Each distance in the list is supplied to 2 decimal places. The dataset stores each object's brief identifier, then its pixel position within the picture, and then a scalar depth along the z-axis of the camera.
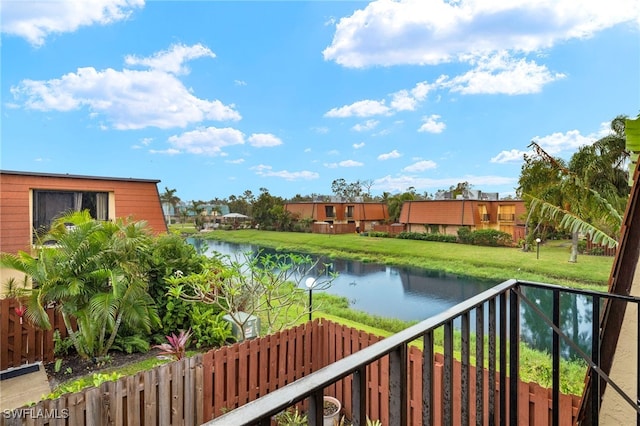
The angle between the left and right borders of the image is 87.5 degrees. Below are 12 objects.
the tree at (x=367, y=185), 39.97
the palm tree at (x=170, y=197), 34.90
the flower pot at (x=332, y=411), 2.83
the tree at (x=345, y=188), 40.82
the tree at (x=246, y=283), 4.15
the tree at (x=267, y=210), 29.02
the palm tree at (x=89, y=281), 3.88
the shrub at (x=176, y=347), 3.83
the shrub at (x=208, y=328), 4.87
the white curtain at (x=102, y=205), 8.30
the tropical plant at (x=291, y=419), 2.59
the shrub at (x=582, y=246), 14.01
